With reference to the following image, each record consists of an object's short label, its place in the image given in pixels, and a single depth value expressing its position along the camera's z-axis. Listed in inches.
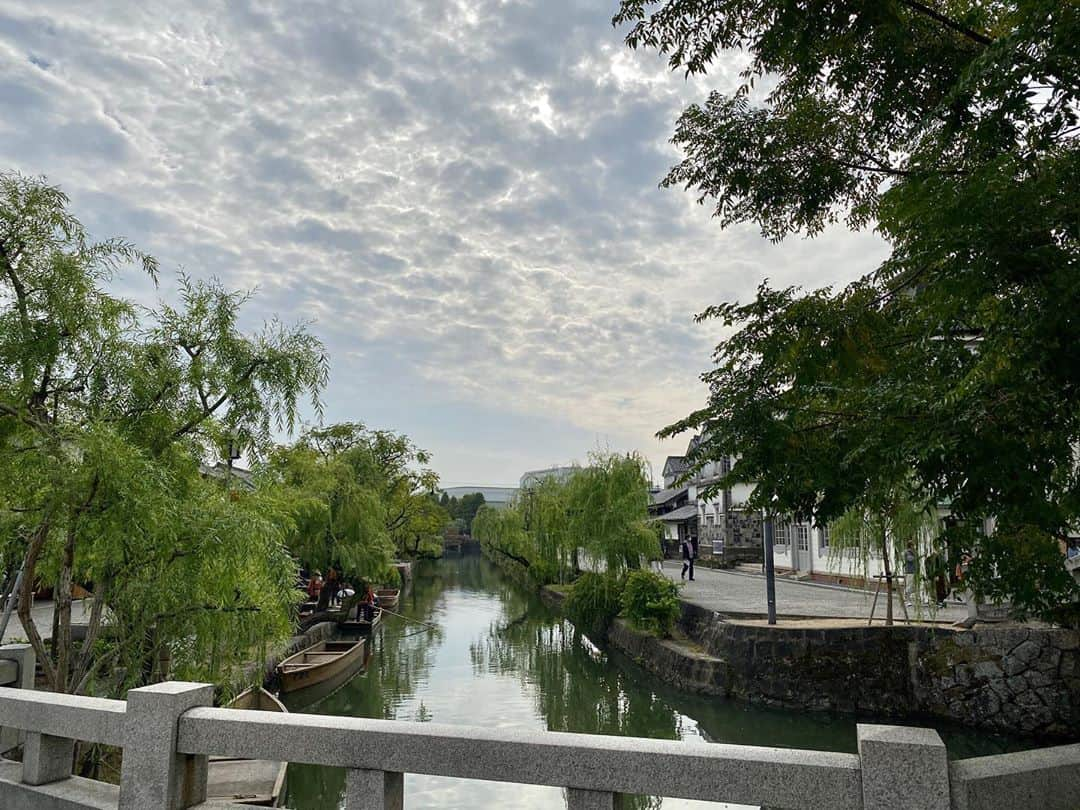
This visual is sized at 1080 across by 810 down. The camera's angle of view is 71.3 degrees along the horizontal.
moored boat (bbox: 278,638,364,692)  552.4
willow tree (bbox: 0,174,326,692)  212.4
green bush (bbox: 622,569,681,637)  678.5
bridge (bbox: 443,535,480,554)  3201.3
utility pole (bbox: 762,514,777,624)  586.4
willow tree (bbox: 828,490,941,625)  523.8
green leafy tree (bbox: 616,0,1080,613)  127.5
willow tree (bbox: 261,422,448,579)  756.6
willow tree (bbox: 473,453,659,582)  831.1
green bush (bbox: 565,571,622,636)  821.2
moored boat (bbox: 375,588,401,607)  1099.5
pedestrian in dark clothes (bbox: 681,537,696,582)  1042.7
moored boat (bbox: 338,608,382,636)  839.1
